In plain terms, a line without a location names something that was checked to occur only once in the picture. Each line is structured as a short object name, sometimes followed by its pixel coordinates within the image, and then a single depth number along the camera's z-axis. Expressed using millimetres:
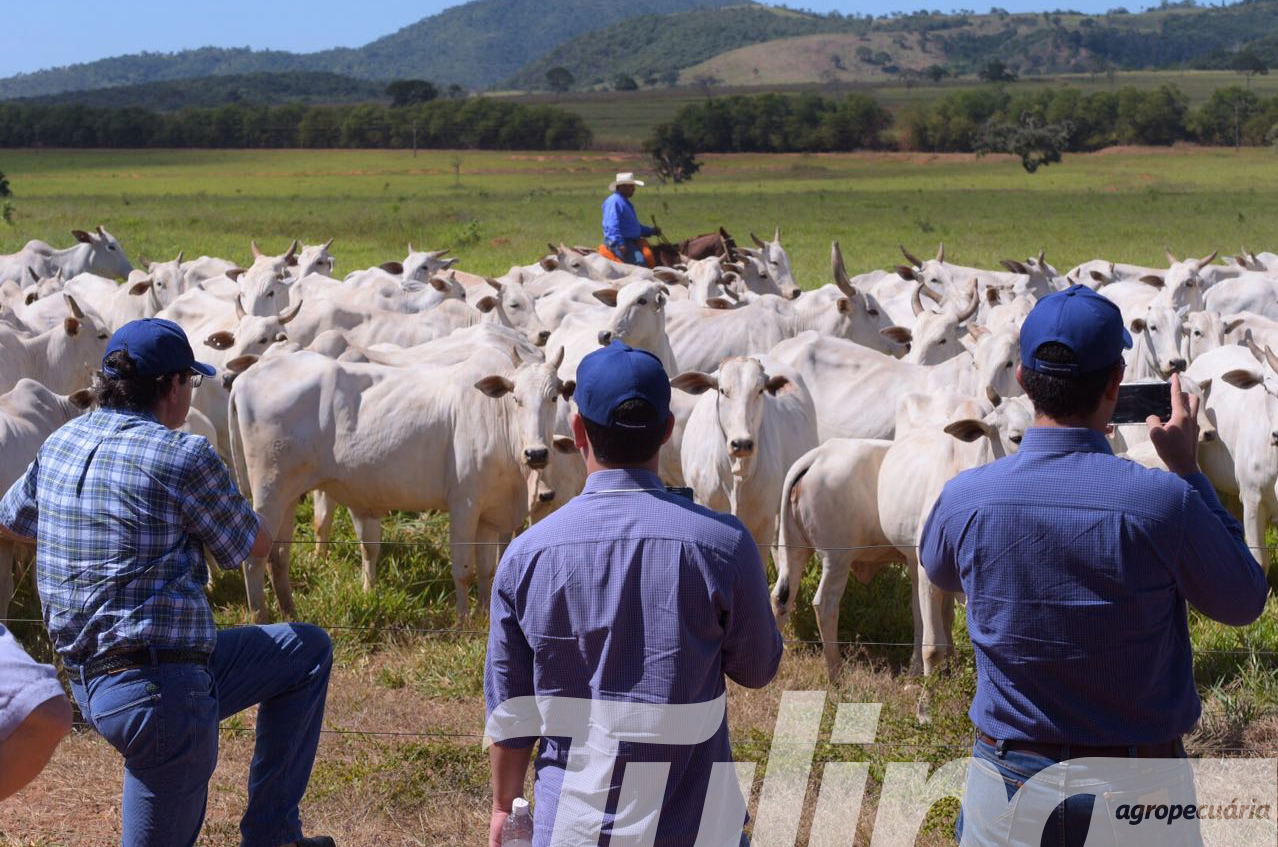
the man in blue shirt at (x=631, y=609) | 2998
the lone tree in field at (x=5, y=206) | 35281
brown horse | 19000
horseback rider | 16859
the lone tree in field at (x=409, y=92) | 111938
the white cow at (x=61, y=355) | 10914
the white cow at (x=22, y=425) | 7453
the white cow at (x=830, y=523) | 7395
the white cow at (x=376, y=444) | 8305
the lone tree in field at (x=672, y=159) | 65812
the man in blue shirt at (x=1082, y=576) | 2994
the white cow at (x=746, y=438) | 7938
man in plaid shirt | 3891
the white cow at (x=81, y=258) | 19141
